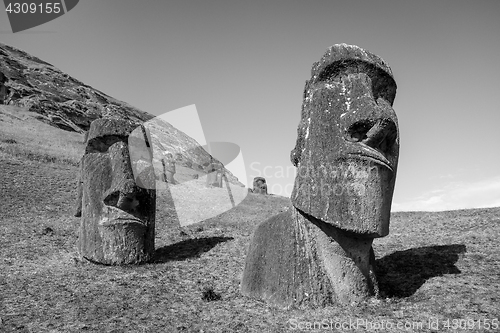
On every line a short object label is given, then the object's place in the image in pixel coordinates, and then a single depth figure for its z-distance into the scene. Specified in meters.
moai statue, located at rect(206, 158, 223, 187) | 32.19
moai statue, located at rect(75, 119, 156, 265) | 10.21
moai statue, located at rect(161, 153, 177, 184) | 32.06
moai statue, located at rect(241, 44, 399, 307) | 6.53
